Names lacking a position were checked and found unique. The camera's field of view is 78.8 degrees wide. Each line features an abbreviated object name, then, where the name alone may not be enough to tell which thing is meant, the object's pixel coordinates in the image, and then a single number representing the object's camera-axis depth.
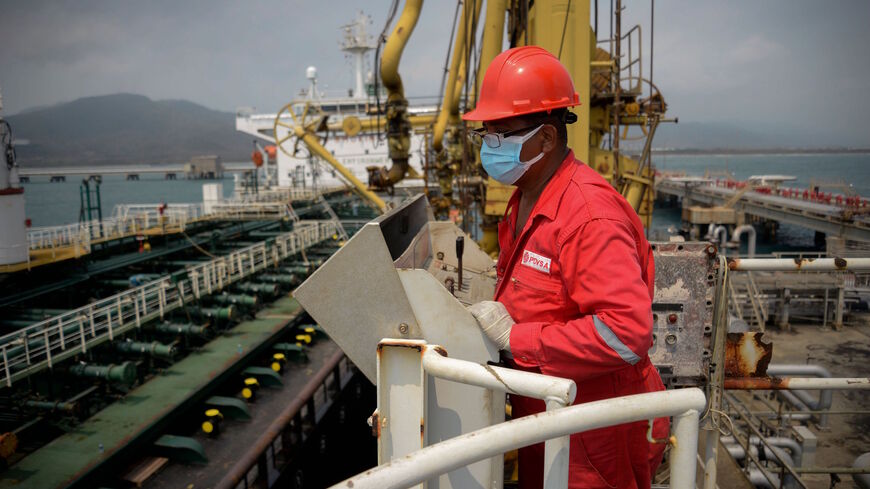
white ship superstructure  39.97
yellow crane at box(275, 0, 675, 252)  6.99
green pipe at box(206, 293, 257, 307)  14.38
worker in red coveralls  1.66
